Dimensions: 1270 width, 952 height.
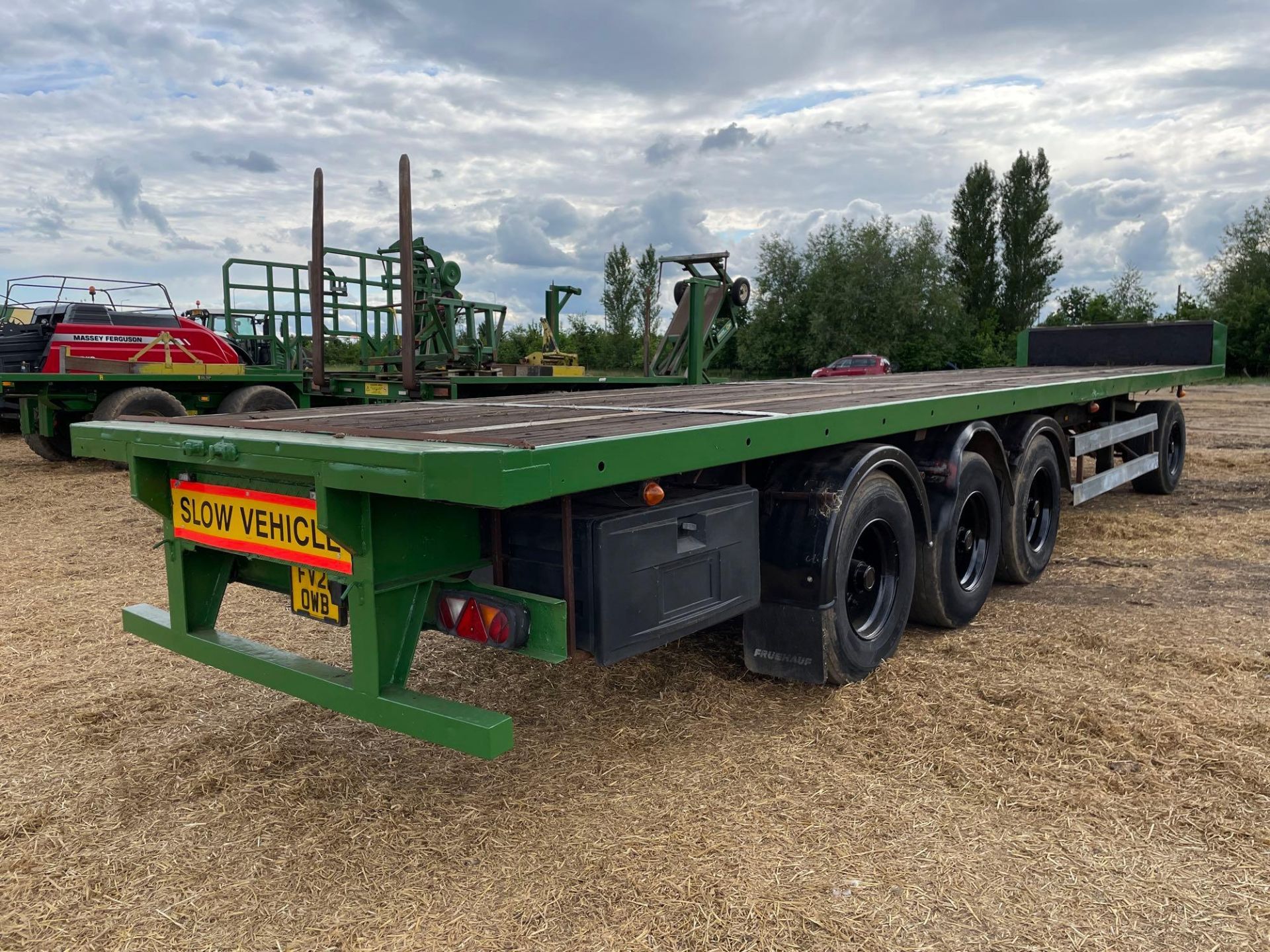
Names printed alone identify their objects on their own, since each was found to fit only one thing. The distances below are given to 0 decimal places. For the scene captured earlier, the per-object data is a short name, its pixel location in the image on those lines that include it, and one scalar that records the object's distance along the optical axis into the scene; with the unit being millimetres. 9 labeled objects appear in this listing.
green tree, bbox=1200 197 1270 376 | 37344
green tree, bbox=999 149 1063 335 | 49281
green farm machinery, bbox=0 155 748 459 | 11445
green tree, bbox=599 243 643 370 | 31562
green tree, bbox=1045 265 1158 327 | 48844
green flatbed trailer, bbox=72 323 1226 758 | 2734
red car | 27594
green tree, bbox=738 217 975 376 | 45031
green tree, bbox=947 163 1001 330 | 50250
